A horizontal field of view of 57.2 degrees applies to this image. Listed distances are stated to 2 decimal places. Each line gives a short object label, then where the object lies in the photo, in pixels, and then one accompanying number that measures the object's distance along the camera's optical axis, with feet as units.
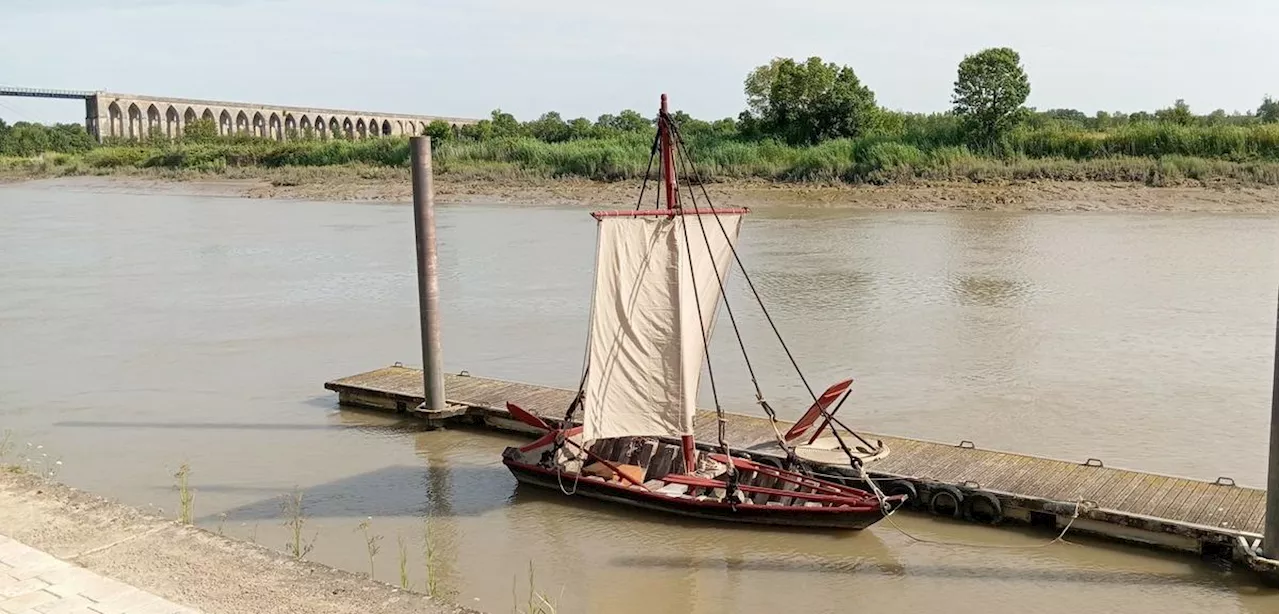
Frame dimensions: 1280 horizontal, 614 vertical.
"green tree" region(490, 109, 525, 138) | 238.72
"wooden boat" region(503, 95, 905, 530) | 35.53
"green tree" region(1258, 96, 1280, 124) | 202.25
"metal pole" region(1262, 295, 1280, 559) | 27.50
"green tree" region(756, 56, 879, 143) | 175.52
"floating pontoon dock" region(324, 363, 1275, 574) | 31.27
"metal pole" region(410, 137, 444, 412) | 45.50
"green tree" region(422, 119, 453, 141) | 224.74
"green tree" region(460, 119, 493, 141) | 230.89
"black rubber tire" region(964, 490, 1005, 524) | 33.88
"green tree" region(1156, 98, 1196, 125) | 164.86
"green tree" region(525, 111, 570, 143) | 238.89
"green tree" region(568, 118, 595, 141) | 237.66
